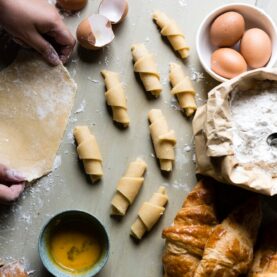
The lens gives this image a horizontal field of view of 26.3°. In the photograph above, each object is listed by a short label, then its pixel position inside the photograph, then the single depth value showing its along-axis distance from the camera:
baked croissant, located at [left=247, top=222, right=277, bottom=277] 1.41
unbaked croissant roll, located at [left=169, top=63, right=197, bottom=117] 1.56
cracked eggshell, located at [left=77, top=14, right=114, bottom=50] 1.55
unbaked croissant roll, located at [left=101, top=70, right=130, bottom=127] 1.55
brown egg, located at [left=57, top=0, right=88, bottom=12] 1.60
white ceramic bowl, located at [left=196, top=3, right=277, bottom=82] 1.55
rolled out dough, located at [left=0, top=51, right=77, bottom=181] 1.55
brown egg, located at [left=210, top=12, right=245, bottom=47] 1.52
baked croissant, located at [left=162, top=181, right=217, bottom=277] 1.42
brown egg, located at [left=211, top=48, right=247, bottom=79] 1.50
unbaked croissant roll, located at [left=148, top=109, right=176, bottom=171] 1.54
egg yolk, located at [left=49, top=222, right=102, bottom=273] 1.49
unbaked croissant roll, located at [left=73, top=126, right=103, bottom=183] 1.53
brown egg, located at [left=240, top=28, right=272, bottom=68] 1.51
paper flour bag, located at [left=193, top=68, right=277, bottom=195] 1.39
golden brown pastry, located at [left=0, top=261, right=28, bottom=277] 1.46
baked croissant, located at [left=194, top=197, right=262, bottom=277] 1.38
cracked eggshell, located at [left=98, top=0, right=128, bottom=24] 1.60
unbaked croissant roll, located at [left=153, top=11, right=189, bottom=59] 1.60
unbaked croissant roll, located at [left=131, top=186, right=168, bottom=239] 1.51
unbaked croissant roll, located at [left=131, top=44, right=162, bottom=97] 1.57
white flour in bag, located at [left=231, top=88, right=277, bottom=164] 1.43
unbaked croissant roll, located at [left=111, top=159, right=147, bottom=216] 1.52
